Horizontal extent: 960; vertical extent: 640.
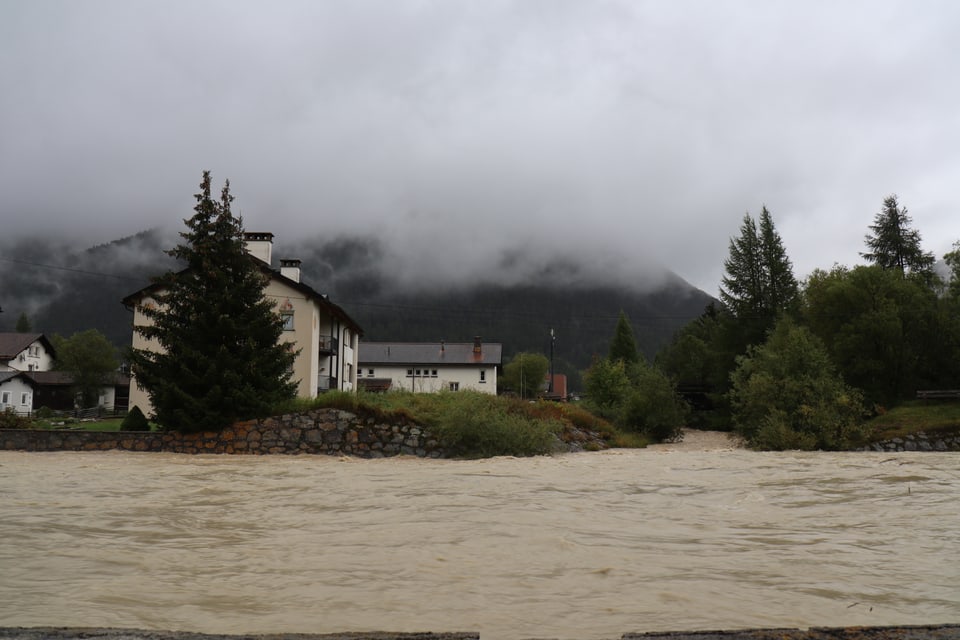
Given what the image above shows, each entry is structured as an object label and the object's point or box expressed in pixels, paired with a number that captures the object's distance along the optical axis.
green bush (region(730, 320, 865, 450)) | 29.31
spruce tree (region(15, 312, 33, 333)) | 125.29
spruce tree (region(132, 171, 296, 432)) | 22.14
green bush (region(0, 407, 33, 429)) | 24.12
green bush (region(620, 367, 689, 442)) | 37.38
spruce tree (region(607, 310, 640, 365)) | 87.75
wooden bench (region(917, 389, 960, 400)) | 37.53
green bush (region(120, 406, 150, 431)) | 25.06
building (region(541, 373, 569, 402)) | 108.19
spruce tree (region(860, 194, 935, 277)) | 58.34
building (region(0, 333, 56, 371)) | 77.50
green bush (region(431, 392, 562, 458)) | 22.44
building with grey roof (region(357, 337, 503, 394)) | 71.00
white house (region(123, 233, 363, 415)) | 39.22
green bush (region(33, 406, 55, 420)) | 45.63
